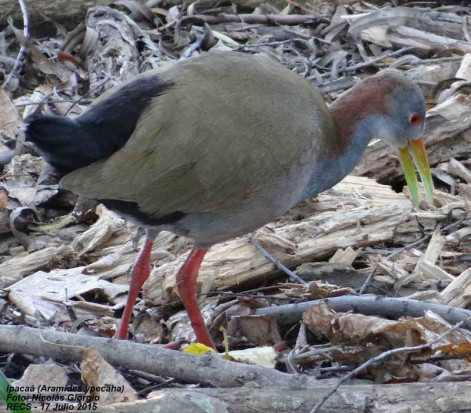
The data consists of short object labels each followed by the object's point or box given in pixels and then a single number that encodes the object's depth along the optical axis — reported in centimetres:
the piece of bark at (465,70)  1495
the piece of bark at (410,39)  1627
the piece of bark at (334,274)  1116
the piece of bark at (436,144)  1337
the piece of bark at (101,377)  817
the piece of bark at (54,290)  1084
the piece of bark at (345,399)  739
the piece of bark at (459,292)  1055
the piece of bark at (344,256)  1137
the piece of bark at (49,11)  1694
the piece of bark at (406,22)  1678
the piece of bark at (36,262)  1185
